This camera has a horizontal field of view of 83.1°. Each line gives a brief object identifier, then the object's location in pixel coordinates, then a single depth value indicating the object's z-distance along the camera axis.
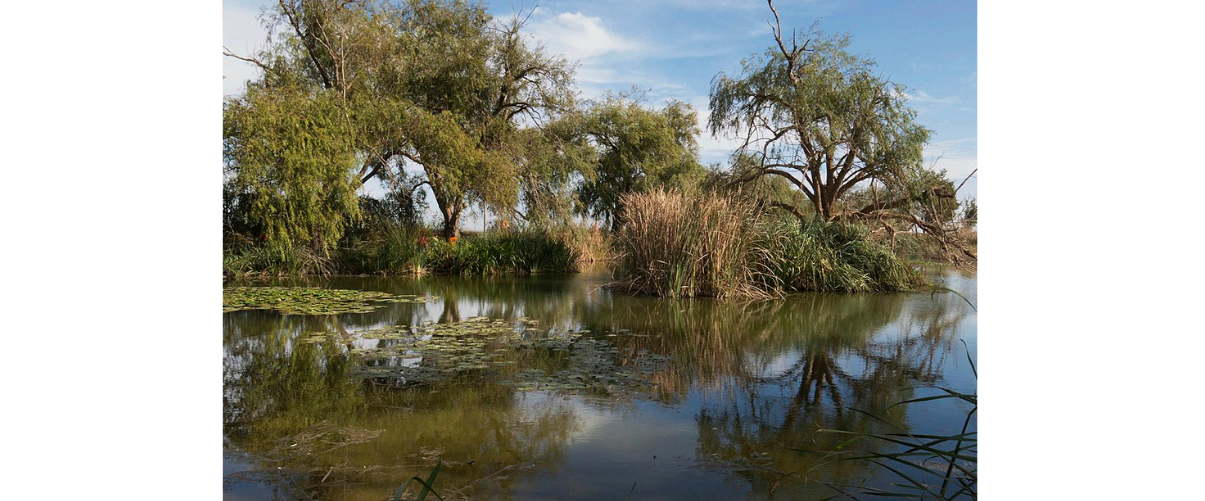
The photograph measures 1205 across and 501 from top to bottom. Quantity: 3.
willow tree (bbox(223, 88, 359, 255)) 8.80
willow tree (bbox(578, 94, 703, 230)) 15.73
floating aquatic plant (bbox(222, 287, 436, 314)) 6.23
